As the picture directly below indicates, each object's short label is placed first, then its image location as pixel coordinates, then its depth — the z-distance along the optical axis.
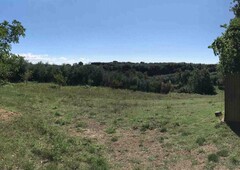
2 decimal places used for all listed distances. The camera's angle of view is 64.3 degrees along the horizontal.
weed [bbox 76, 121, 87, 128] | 7.39
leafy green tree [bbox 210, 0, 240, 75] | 6.76
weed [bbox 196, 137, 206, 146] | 5.14
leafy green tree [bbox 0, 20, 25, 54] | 5.46
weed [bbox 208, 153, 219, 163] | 4.28
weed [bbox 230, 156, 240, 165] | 4.11
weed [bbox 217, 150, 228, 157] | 4.43
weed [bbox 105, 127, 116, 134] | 6.68
